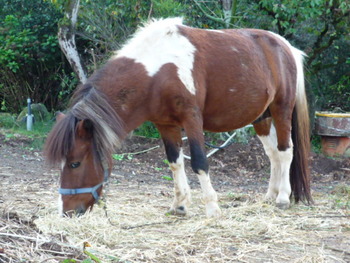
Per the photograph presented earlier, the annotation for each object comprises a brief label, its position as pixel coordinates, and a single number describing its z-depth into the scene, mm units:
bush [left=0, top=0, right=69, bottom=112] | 11805
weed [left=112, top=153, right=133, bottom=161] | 8008
